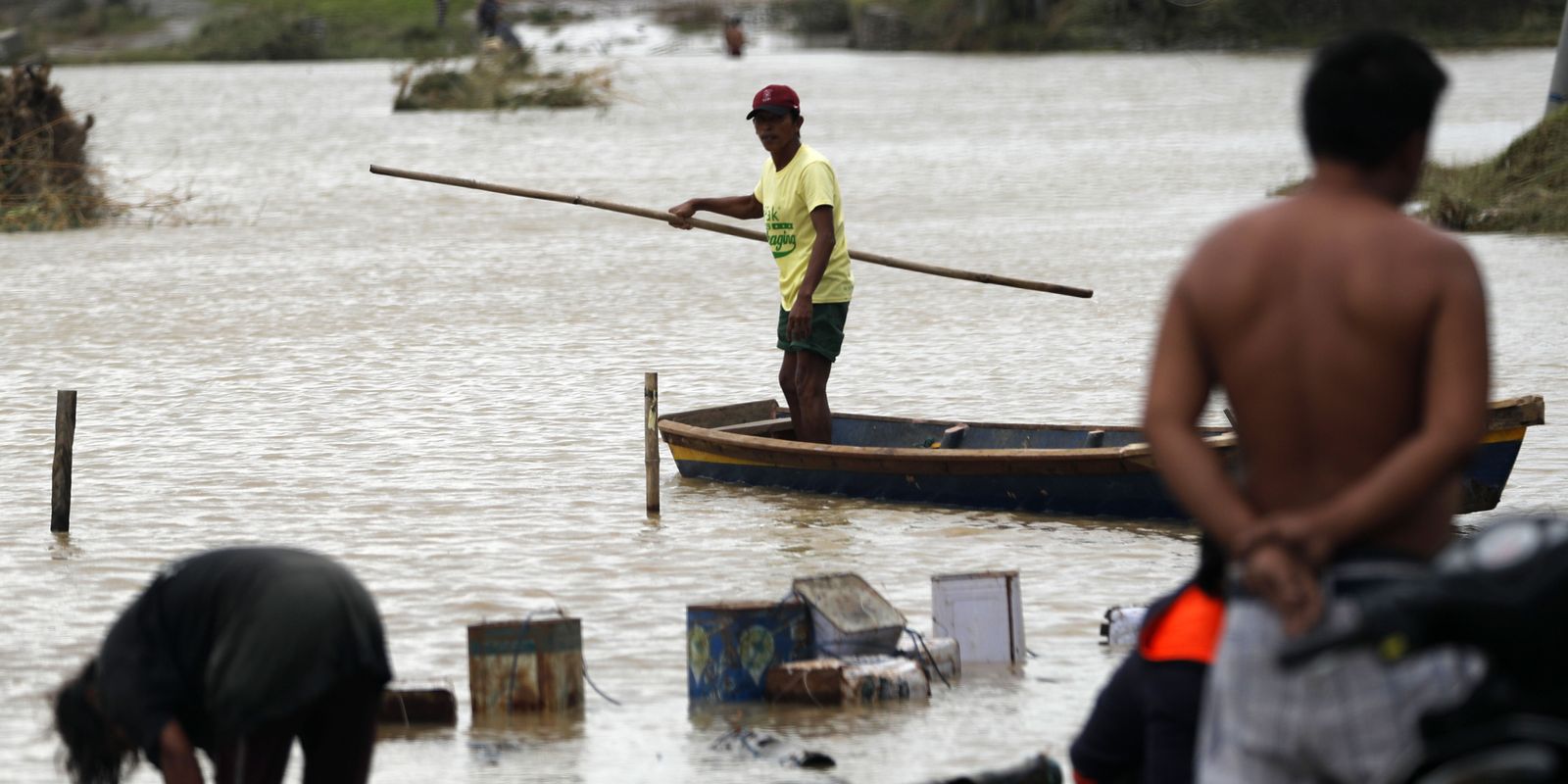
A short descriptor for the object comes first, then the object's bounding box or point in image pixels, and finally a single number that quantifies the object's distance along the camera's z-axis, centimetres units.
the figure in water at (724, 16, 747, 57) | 14950
